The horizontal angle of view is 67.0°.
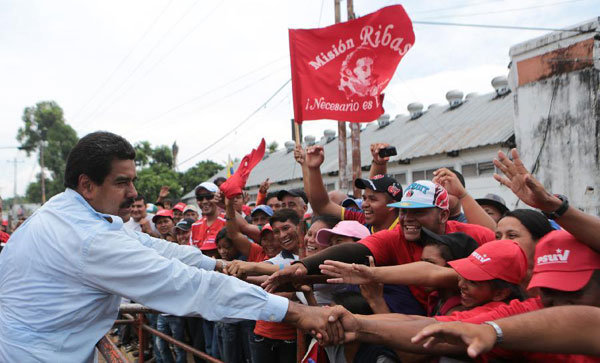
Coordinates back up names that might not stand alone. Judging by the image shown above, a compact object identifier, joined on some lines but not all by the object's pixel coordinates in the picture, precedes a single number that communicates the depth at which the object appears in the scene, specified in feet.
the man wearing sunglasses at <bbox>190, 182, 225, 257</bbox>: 18.26
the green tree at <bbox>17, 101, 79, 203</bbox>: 152.56
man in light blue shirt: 6.97
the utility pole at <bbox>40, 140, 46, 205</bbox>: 132.77
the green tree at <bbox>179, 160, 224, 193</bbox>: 112.98
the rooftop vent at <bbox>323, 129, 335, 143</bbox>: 86.69
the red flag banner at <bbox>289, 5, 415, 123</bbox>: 20.75
